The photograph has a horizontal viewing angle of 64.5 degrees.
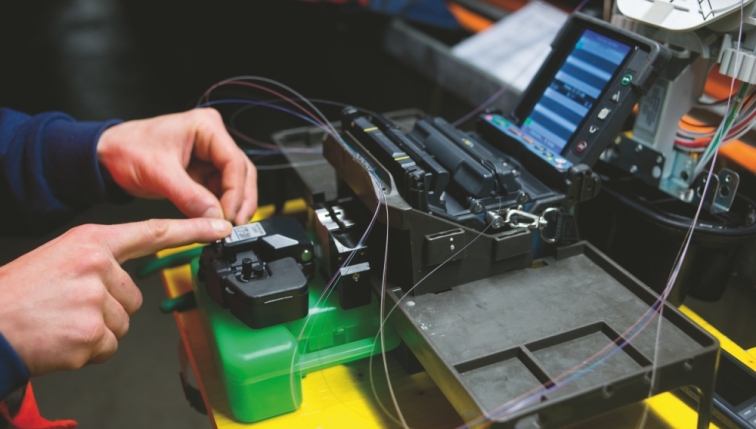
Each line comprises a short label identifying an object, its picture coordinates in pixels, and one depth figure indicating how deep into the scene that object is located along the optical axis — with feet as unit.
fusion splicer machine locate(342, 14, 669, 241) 2.97
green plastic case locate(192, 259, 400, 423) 2.69
